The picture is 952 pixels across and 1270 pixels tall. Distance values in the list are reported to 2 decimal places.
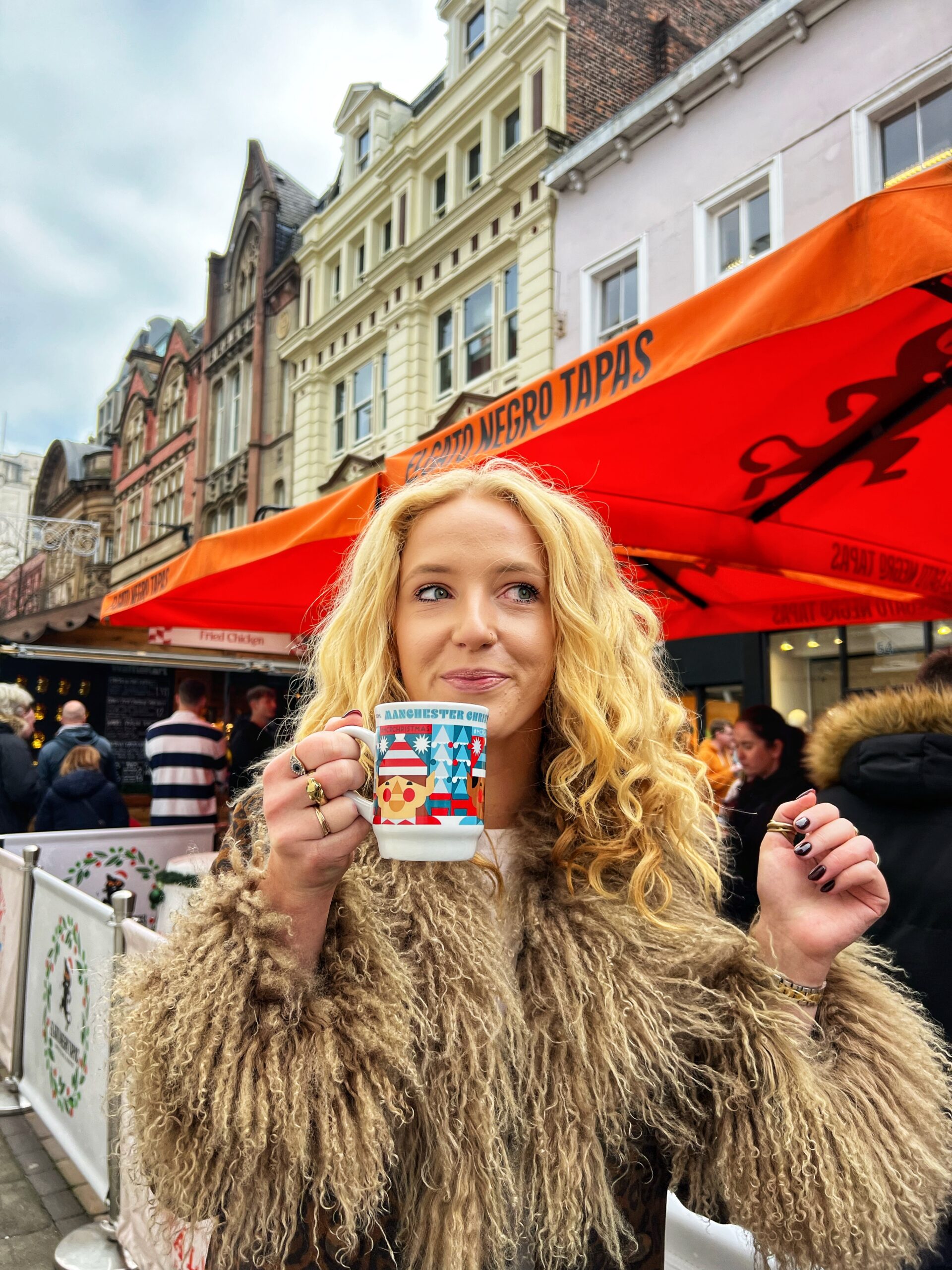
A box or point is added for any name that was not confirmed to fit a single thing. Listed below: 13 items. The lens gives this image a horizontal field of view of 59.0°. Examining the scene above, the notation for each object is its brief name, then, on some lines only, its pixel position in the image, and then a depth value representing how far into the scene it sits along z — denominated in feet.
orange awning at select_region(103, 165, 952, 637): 6.82
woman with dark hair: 13.94
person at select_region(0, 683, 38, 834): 19.81
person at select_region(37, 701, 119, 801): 22.70
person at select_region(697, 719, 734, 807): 19.36
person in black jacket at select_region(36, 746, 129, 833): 20.81
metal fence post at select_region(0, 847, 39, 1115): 13.67
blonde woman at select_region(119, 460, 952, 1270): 3.35
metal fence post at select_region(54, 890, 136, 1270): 9.68
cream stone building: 43.68
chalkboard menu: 33.30
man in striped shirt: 20.63
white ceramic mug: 3.32
